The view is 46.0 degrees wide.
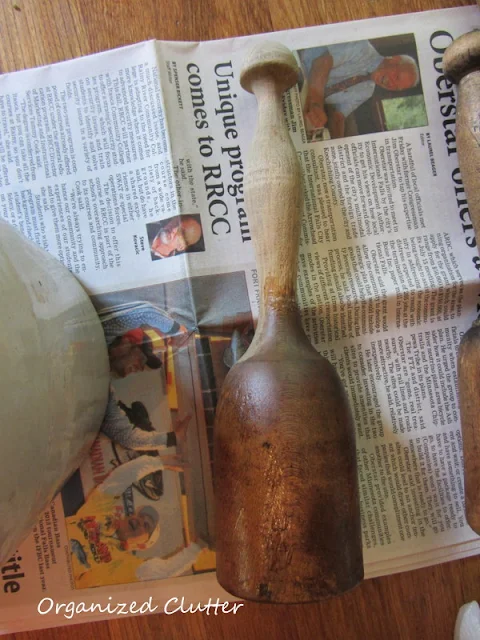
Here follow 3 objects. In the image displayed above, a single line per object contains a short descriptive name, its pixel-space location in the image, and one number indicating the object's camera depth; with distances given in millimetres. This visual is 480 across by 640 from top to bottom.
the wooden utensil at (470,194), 498
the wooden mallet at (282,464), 382
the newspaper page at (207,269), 545
